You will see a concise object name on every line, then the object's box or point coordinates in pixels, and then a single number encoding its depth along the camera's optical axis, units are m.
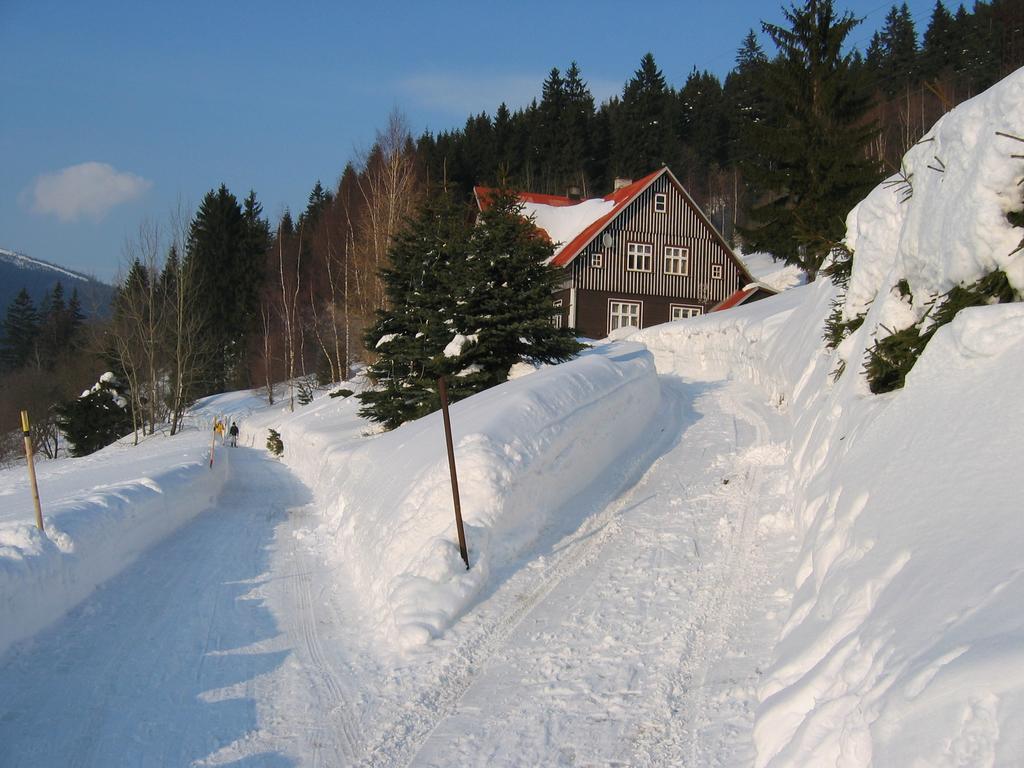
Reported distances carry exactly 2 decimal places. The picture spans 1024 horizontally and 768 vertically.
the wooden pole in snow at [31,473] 8.11
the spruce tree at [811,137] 29.89
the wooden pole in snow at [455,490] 7.76
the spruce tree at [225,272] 60.06
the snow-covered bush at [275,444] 28.14
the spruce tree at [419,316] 17.34
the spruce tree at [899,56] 61.06
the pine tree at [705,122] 76.19
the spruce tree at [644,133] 69.31
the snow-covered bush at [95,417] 41.78
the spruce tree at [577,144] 71.12
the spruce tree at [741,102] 68.38
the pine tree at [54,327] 79.25
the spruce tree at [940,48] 59.52
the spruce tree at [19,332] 83.56
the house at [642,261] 37.09
